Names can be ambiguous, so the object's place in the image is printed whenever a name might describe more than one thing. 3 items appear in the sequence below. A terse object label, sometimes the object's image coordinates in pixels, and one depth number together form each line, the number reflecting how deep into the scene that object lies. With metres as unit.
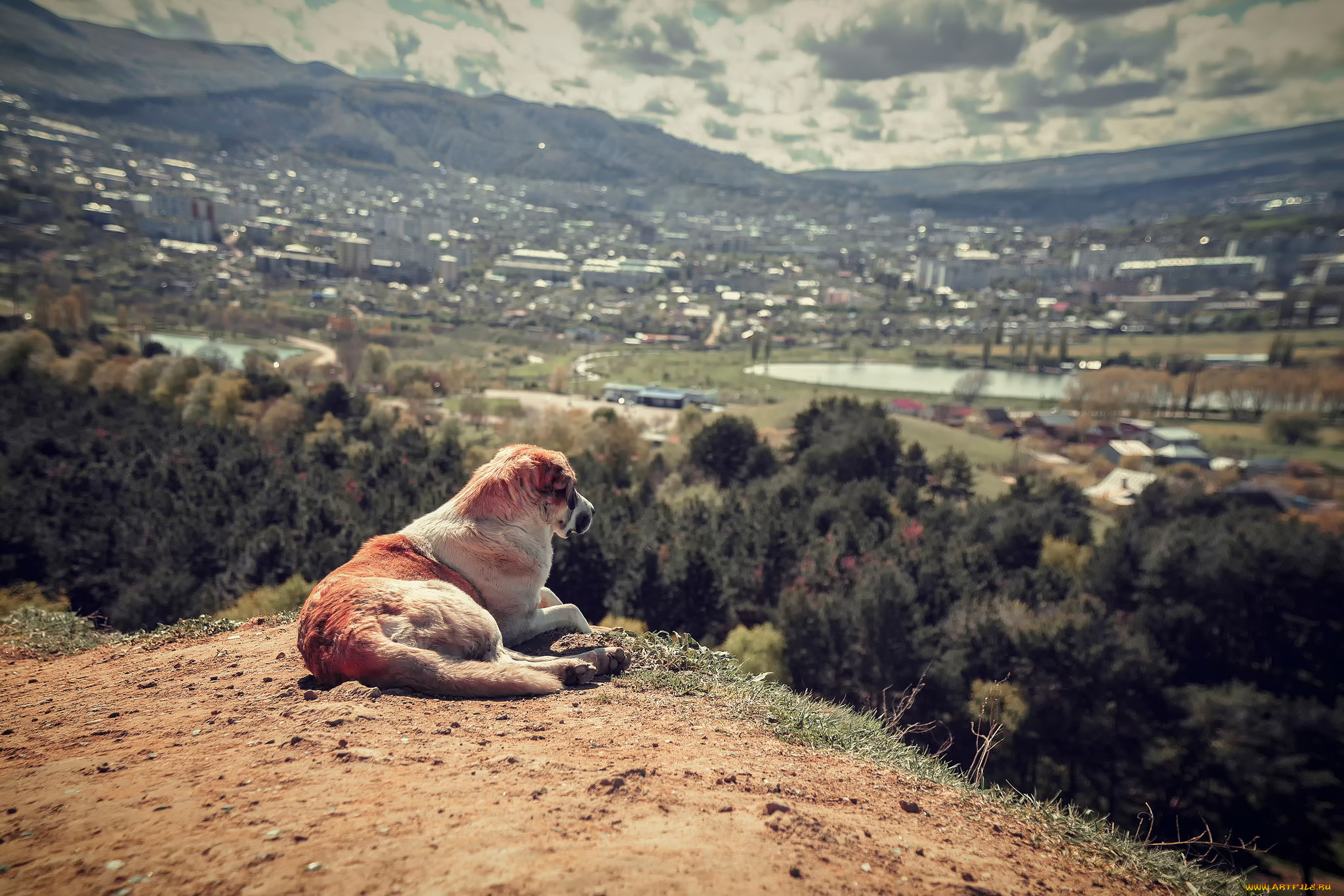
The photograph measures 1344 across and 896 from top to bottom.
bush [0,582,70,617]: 17.58
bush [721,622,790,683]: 22.05
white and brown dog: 5.41
